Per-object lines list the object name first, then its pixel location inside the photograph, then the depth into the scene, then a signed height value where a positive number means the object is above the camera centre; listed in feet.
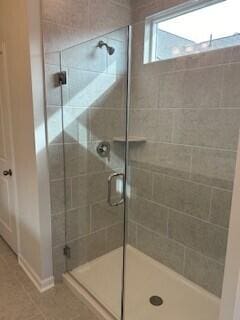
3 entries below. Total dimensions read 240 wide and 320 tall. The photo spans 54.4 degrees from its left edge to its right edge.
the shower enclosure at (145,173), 5.50 -1.54
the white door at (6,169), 6.68 -1.74
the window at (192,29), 5.21 +2.20
